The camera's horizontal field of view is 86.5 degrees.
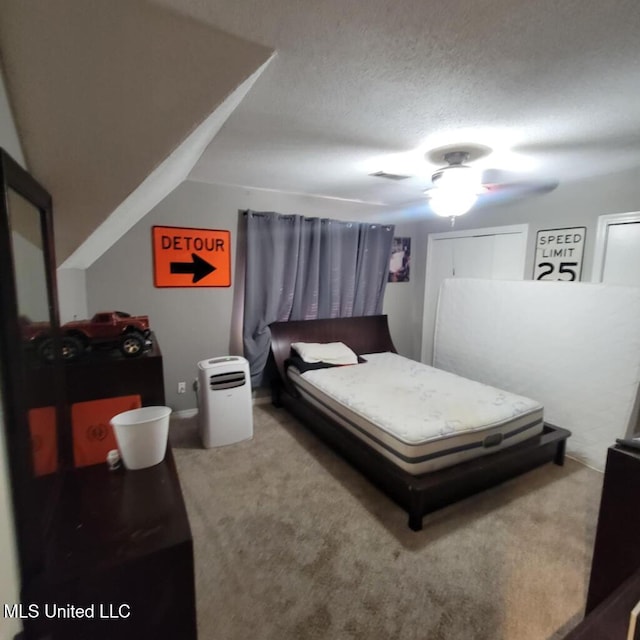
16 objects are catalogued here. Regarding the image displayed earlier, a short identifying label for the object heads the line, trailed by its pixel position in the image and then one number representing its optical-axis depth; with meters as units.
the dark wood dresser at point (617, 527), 1.30
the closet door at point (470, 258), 3.41
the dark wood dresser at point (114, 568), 0.84
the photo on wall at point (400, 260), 4.46
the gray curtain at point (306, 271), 3.52
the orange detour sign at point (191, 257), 3.15
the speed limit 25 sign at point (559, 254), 2.93
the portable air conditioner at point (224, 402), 2.83
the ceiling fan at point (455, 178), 2.21
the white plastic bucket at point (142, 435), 1.25
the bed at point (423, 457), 2.03
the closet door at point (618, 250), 2.58
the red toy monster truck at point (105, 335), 1.39
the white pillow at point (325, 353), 3.53
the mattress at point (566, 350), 2.49
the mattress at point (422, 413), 2.12
